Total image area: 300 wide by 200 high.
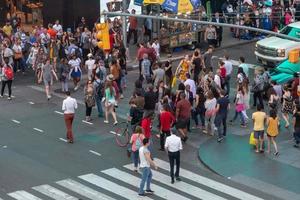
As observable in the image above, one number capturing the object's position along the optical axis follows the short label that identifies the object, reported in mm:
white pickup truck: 32375
